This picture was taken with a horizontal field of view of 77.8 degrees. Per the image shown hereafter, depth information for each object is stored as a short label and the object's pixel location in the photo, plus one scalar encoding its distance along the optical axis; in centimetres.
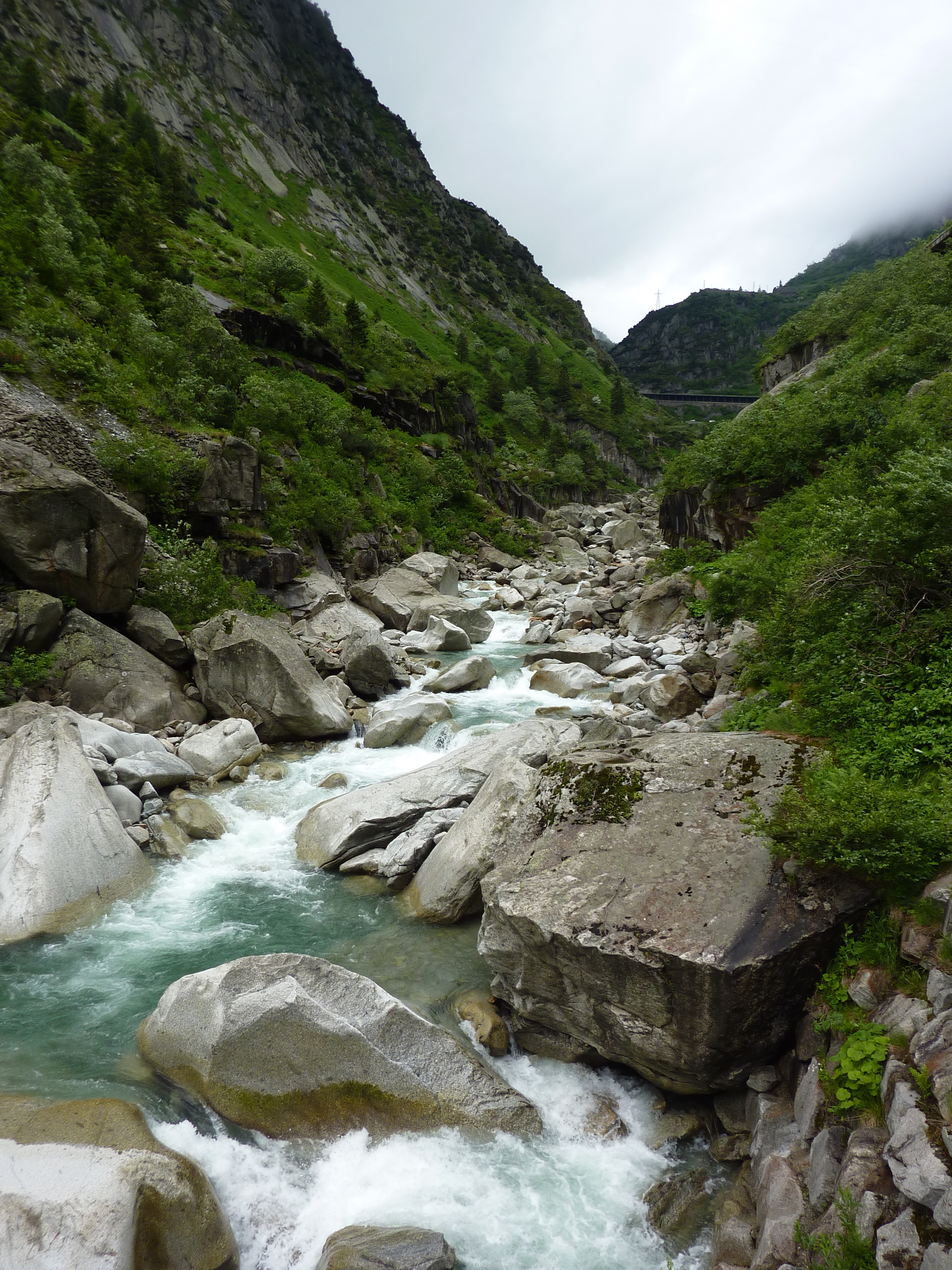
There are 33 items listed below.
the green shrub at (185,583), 1933
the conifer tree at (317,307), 6366
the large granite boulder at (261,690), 1670
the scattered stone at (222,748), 1455
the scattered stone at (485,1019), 786
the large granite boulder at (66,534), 1512
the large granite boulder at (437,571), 3866
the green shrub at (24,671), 1409
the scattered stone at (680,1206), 587
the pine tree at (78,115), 6750
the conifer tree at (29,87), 6303
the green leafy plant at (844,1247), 416
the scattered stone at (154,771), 1260
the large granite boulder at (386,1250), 525
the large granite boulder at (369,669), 2072
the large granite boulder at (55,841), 944
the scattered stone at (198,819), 1239
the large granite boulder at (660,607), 2706
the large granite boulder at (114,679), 1529
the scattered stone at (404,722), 1683
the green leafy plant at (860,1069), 504
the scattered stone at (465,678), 2133
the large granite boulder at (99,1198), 473
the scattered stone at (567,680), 2064
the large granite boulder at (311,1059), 663
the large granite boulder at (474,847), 1000
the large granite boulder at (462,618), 2920
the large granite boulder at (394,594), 3028
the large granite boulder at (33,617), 1487
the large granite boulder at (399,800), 1193
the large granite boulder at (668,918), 635
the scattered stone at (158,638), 1780
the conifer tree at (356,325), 6738
